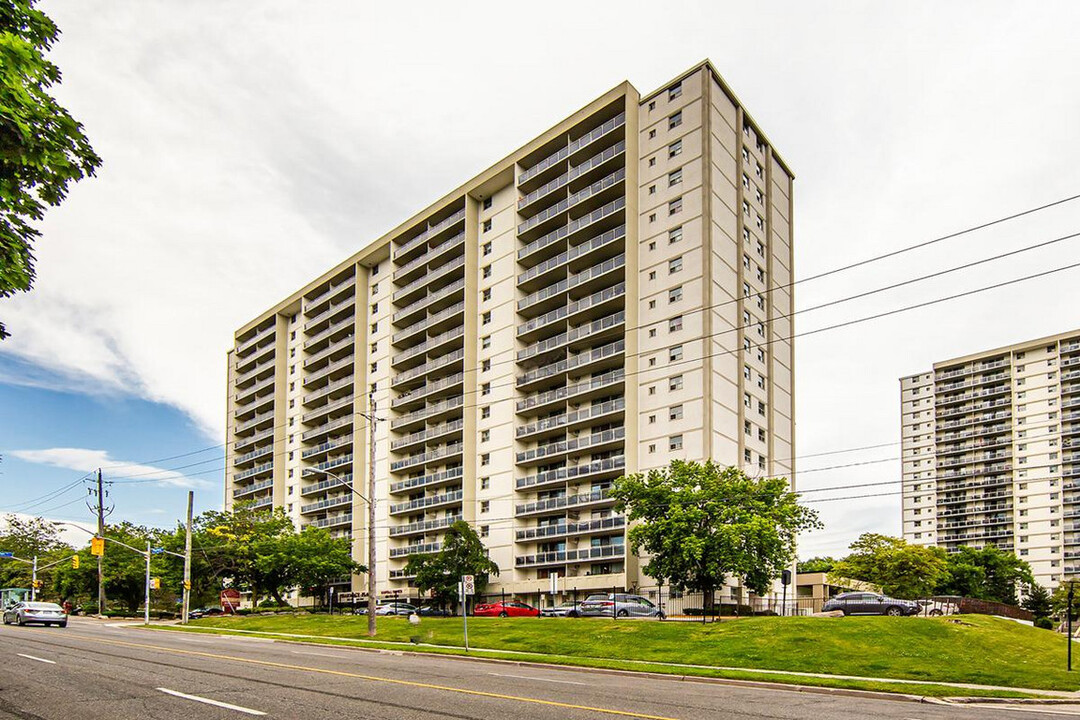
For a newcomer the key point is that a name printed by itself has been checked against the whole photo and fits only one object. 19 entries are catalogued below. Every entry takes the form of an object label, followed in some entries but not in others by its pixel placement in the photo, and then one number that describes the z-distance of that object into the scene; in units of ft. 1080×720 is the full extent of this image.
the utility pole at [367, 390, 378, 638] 133.28
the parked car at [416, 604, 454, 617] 209.65
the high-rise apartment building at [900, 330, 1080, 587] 449.06
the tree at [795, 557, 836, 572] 415.23
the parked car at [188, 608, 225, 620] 259.19
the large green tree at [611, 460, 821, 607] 156.46
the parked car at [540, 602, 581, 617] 172.65
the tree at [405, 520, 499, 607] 218.18
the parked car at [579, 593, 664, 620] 157.07
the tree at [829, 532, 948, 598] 294.46
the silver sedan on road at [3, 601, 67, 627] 155.53
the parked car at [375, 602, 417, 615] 204.95
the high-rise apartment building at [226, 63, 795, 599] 215.10
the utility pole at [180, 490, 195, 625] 197.48
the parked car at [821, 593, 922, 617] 144.77
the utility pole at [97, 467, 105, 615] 252.67
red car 189.37
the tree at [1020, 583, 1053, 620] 377.50
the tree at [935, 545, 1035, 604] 381.19
